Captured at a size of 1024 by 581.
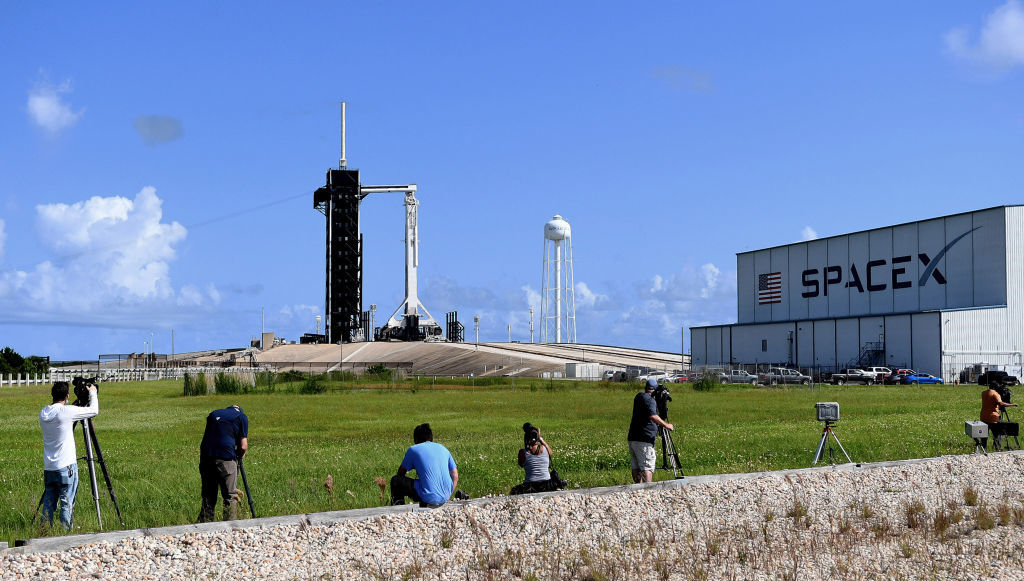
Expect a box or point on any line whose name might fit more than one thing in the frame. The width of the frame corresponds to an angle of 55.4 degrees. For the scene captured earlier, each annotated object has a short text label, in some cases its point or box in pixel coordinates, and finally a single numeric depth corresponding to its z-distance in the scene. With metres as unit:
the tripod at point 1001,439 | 20.20
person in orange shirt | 20.31
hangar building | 72.12
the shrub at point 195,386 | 56.66
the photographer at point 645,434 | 14.97
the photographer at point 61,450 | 11.42
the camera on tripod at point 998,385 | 20.66
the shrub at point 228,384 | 58.81
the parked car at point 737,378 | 71.56
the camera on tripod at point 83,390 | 11.59
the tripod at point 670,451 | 15.70
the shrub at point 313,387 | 59.12
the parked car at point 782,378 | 69.31
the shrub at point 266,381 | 61.03
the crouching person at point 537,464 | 13.98
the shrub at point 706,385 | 61.47
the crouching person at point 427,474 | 12.09
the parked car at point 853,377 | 69.69
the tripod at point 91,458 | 11.83
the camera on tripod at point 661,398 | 15.36
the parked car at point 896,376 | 69.19
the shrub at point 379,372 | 76.60
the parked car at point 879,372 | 69.59
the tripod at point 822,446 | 17.93
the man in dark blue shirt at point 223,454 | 12.14
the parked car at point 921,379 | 68.69
